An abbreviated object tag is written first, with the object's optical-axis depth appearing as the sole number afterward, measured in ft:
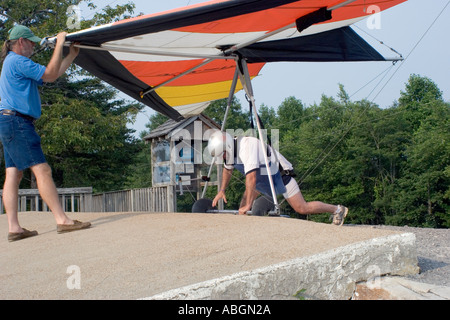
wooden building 49.98
